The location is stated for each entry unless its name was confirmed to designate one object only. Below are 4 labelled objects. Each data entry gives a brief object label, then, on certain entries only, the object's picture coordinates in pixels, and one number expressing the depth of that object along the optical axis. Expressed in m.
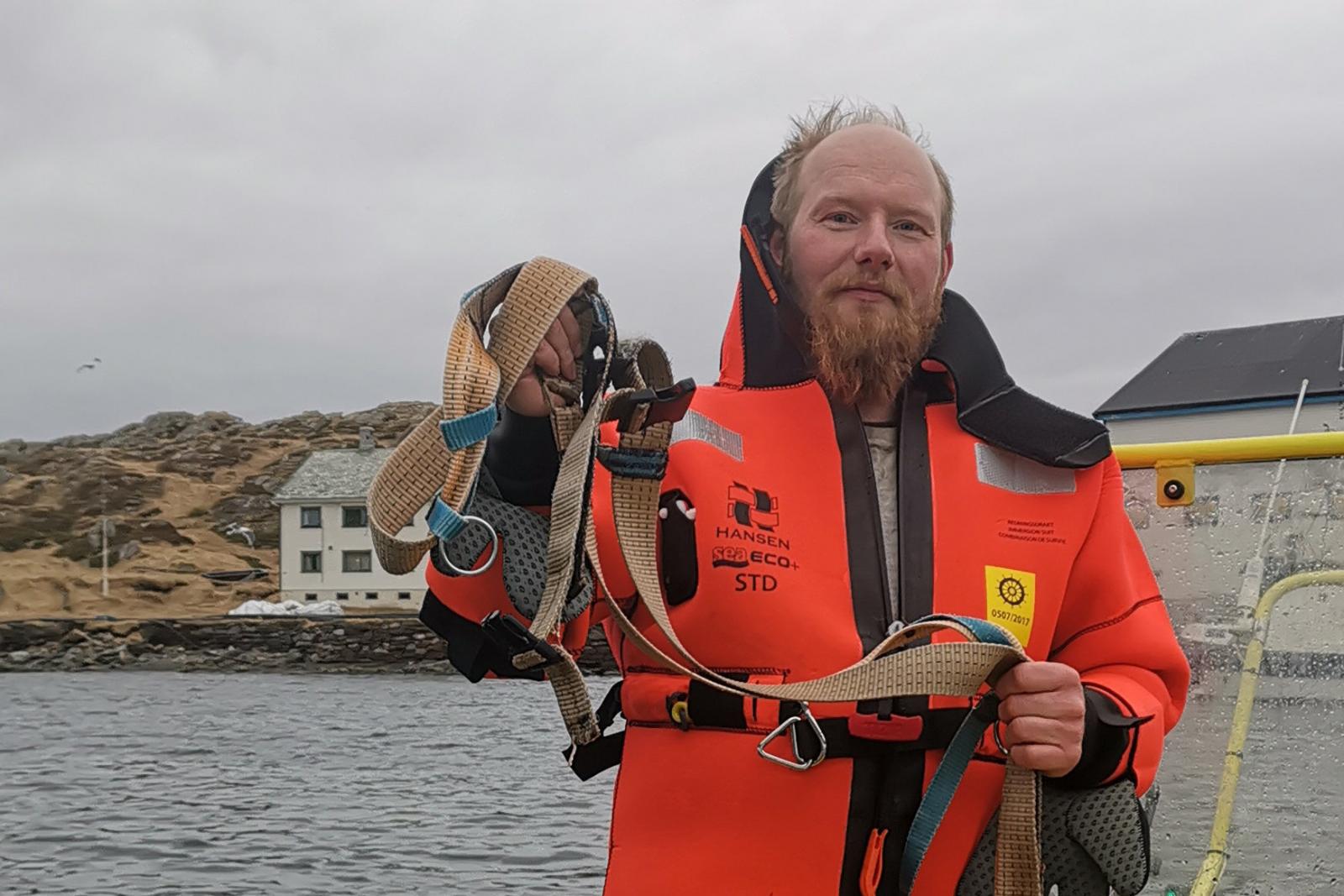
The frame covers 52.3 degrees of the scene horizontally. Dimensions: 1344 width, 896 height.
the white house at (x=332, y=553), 76.88
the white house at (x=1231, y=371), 40.50
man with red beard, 2.86
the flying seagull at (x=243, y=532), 96.31
